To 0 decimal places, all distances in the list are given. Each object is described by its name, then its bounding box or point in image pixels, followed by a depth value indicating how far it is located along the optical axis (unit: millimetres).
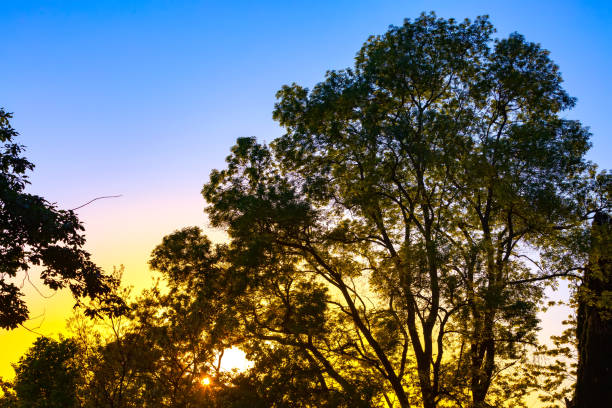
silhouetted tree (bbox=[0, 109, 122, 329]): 8961
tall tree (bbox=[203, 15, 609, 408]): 16453
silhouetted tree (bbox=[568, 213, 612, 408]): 12477
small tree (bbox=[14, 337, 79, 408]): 23734
